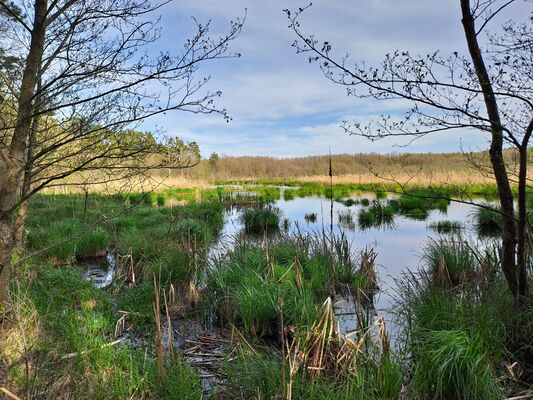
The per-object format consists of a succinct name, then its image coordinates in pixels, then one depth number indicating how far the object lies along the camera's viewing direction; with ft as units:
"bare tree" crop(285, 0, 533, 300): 9.39
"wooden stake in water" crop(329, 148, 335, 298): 14.51
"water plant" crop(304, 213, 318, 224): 43.83
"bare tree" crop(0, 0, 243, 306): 9.64
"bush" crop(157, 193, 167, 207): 56.38
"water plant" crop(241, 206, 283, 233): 38.83
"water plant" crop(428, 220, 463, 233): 35.47
